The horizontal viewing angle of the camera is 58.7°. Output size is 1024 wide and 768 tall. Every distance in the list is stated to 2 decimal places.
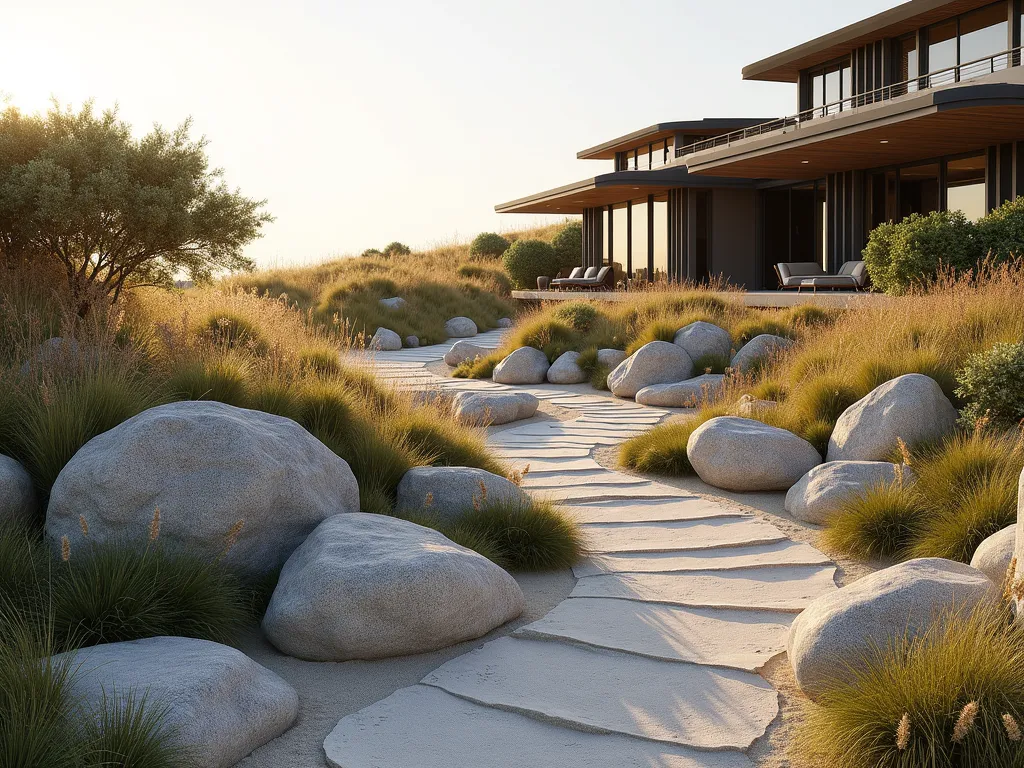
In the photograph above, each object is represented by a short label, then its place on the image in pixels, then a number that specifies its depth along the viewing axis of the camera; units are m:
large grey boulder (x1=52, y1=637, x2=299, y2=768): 3.03
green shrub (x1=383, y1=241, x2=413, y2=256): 41.31
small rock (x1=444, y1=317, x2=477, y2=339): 22.06
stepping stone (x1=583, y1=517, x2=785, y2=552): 5.72
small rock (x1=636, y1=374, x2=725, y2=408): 11.05
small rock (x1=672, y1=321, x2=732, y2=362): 12.45
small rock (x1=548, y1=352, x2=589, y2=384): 13.55
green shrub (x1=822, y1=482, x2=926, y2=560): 5.40
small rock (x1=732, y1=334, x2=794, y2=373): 11.22
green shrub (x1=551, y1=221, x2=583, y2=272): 31.97
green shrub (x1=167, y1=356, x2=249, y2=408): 6.23
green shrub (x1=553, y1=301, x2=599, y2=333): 15.27
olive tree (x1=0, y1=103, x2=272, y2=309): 8.81
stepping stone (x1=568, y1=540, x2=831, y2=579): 5.29
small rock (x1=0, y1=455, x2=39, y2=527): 4.64
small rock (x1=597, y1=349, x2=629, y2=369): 13.45
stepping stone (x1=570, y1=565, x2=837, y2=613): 4.73
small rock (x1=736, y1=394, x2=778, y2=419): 8.42
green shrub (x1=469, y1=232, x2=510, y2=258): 37.50
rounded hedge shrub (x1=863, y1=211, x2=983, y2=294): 12.71
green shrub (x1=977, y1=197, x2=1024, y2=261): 12.31
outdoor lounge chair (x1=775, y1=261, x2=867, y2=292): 16.75
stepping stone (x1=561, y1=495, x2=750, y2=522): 6.33
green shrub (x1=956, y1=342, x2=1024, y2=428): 6.27
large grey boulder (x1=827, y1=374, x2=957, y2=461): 6.66
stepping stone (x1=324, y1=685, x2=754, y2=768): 3.16
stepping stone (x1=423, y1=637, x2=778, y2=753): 3.39
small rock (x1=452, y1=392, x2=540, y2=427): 9.84
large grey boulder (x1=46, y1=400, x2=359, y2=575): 4.35
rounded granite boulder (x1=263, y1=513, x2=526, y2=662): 3.96
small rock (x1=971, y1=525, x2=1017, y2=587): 4.15
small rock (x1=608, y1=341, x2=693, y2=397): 12.03
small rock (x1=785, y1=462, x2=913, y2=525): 6.07
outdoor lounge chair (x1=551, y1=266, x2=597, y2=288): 26.70
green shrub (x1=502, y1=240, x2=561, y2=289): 29.77
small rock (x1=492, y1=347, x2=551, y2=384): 13.66
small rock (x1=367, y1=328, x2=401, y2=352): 19.33
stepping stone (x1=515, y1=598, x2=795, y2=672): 4.07
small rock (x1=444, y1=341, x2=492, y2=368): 15.66
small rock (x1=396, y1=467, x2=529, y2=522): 5.64
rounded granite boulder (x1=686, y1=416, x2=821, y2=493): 7.05
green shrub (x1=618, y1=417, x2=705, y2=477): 7.80
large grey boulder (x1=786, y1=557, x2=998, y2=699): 3.53
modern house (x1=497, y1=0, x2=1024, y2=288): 14.99
